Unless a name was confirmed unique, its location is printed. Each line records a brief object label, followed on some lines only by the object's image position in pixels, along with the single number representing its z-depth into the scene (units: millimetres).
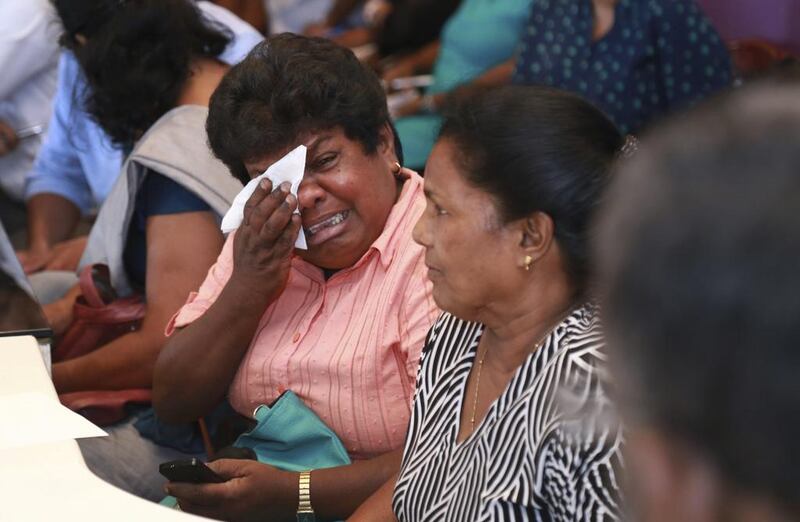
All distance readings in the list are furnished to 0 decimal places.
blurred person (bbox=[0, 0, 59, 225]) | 7074
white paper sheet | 3164
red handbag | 4500
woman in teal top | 7402
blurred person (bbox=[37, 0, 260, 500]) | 4449
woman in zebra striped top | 2639
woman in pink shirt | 3713
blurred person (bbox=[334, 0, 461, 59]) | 9156
